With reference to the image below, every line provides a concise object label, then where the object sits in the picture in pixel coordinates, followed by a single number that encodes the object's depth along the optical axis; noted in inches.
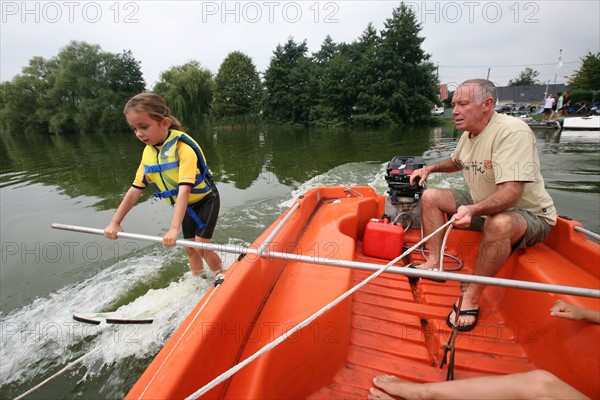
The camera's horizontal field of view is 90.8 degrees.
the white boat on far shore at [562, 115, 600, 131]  591.4
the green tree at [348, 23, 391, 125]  1086.6
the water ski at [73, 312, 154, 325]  106.6
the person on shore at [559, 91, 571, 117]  867.6
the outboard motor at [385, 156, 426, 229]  125.4
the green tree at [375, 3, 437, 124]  1072.2
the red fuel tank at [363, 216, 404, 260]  112.7
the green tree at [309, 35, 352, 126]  1194.0
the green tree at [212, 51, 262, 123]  1460.4
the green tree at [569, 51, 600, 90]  1050.7
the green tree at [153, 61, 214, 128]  1360.7
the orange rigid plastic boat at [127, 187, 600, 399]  53.2
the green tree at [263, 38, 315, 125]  1331.2
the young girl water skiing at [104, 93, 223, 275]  81.9
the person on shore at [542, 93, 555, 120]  789.2
